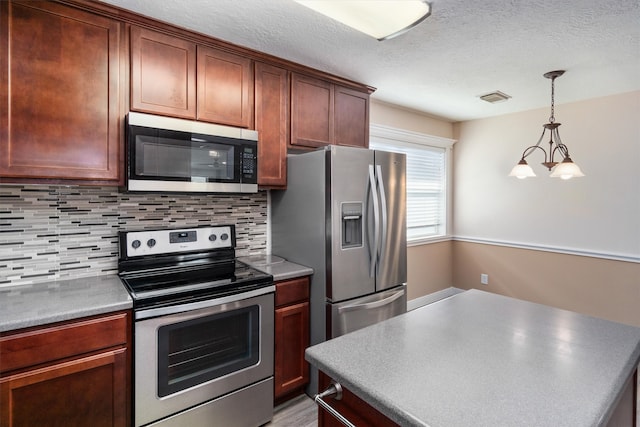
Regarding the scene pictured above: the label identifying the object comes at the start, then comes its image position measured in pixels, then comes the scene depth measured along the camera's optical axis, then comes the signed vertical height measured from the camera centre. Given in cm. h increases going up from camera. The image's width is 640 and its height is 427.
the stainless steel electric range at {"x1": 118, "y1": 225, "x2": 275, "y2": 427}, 159 -68
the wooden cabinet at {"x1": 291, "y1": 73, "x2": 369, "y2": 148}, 244 +76
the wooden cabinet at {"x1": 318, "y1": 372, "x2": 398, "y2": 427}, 90 -60
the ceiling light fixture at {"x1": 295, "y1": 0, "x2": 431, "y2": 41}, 158 +100
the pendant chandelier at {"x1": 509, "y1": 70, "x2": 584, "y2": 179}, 220 +30
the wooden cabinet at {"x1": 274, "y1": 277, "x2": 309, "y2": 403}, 209 -85
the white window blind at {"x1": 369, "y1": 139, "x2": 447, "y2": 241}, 384 +24
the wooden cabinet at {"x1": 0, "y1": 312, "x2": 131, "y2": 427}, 131 -72
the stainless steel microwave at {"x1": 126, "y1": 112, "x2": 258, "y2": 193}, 176 +31
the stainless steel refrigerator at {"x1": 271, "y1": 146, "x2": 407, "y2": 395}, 215 -17
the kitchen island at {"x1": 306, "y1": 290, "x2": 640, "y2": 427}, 78 -48
